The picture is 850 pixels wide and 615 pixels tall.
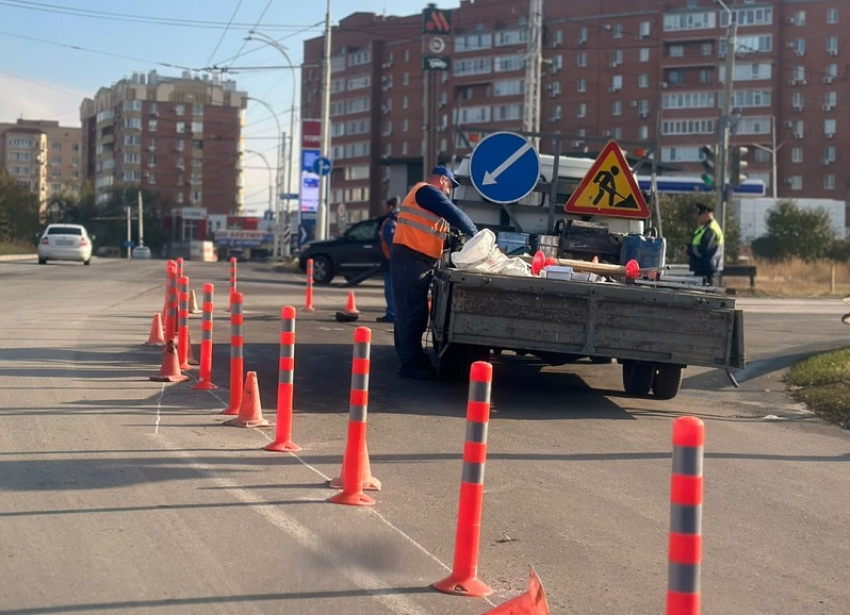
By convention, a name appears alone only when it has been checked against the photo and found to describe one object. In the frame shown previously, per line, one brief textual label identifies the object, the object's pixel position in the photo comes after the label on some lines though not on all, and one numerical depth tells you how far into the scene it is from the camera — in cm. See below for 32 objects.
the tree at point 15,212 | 7538
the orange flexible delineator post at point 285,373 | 738
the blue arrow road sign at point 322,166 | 4119
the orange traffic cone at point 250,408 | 837
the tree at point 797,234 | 5469
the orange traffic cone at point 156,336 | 1354
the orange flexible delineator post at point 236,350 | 873
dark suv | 2981
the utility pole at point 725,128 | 2891
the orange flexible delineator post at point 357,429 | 627
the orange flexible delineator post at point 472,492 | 490
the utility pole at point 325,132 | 4144
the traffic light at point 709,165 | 2852
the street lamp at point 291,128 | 4488
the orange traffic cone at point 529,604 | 427
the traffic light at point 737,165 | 2688
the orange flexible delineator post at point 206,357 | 1003
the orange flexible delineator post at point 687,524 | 360
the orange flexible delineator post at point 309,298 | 1993
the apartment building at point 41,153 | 18250
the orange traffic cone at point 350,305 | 1844
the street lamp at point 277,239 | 6569
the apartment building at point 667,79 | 8150
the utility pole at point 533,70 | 2856
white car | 3919
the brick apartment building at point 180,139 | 13950
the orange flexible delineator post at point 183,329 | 1109
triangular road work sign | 1154
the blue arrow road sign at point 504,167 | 1165
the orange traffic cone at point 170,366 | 1048
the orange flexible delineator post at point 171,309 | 1243
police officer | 1449
